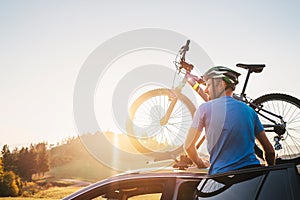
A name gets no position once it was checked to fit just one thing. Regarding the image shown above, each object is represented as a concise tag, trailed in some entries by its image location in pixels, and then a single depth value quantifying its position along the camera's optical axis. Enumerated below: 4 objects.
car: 1.90
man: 2.94
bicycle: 5.35
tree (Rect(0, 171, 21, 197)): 31.12
